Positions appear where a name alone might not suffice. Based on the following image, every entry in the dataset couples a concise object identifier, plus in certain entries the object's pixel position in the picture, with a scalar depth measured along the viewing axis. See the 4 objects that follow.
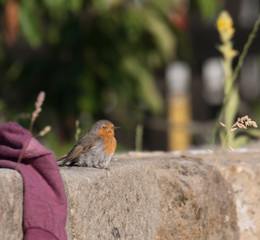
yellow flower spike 7.84
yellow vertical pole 25.34
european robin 5.58
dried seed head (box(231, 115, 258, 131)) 5.05
